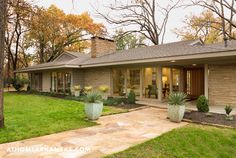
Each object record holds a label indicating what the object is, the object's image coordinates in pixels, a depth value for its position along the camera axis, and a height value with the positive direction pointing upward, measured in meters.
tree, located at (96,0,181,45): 24.72 +8.31
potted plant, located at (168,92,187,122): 7.04 -0.84
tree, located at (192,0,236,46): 18.35 +7.04
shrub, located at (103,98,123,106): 11.04 -1.01
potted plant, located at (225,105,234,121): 7.26 -1.08
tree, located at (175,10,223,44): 22.81 +6.26
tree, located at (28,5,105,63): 25.97 +6.81
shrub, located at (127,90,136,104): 10.98 -0.80
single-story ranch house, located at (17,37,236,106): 10.09 +0.69
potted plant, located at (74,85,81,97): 14.68 -0.53
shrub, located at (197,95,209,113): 8.39 -0.92
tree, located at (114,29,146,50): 33.76 +7.18
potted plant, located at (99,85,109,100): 12.50 -0.47
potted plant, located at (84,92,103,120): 7.19 -0.79
